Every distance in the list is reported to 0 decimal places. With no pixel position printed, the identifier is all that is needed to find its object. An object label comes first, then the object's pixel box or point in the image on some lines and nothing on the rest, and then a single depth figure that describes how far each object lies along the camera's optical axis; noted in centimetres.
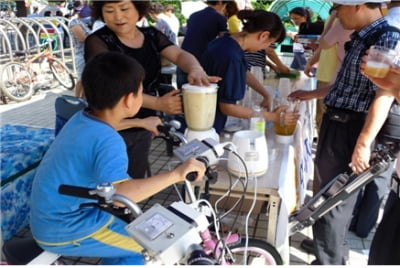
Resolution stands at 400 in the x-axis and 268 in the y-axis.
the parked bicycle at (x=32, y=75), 618
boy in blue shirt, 124
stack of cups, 302
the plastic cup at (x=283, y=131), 215
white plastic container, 167
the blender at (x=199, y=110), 177
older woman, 191
